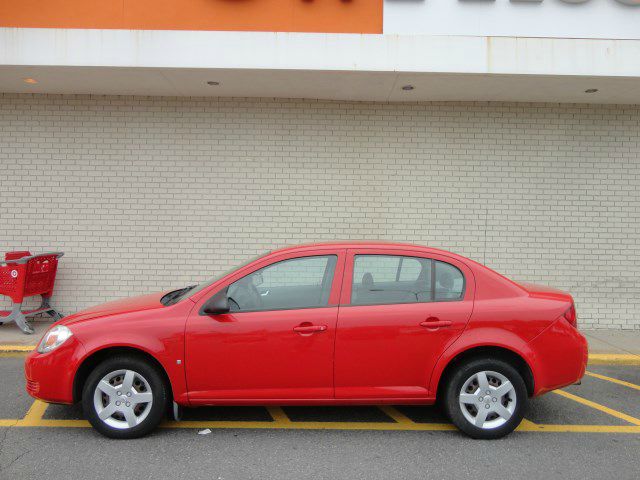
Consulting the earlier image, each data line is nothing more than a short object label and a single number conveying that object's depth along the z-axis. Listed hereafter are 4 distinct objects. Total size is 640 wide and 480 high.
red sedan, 3.98
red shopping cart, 7.38
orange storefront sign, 7.29
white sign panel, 7.32
